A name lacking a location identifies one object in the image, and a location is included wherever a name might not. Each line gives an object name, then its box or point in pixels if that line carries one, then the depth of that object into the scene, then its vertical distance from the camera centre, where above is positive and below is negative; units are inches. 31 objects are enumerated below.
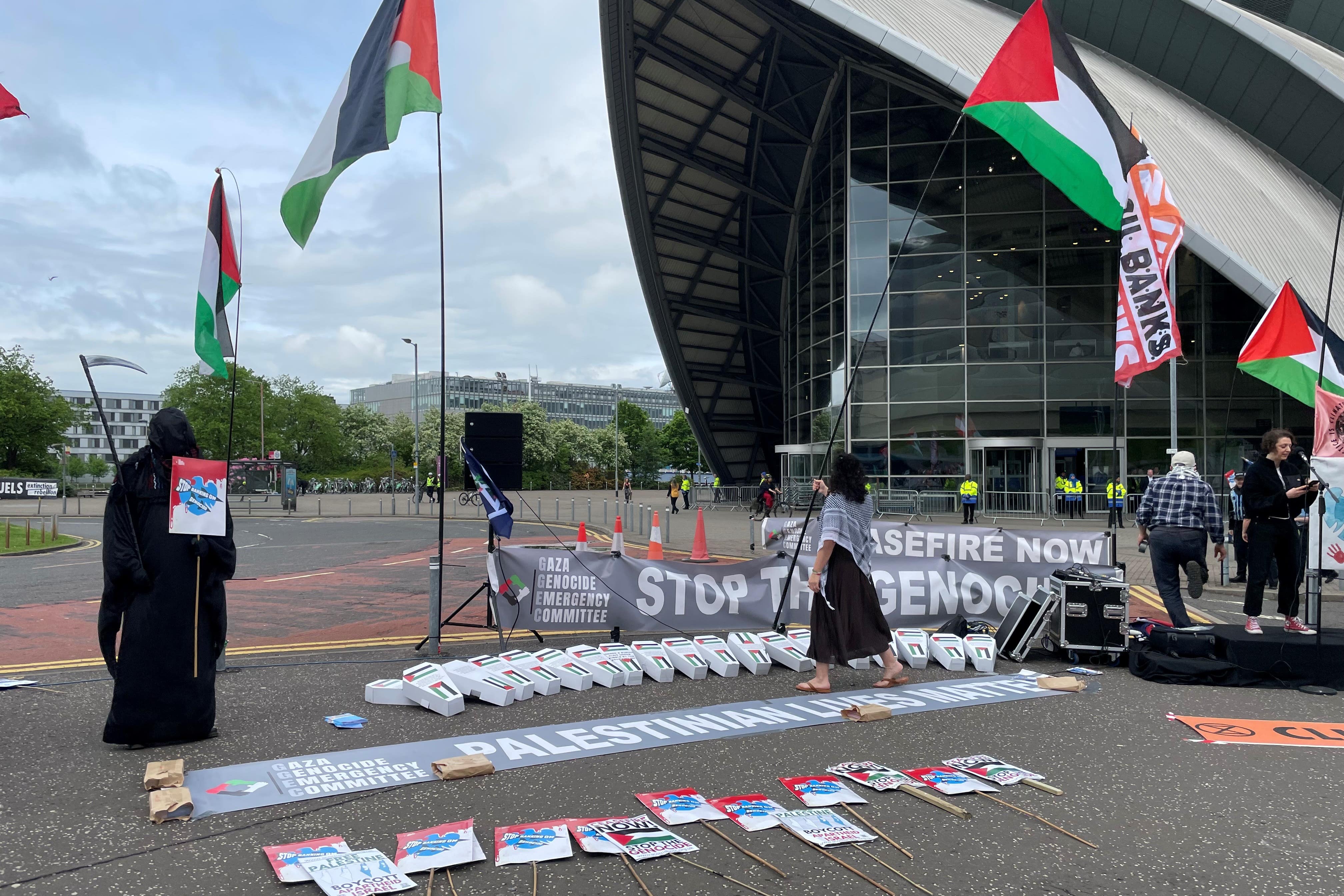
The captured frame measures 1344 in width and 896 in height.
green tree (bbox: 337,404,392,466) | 3895.2 +138.4
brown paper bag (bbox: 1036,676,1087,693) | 266.8 -67.4
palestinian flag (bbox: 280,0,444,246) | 288.2 +126.2
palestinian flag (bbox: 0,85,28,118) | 284.0 +118.3
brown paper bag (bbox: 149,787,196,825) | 159.3 -64.4
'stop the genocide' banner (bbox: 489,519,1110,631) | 333.7 -47.1
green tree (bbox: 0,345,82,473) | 2625.5 +140.8
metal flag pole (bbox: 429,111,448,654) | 300.7 -43.8
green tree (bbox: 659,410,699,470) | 3973.9 +97.8
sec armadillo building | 1031.0 +333.8
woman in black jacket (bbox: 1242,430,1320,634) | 321.7 -17.2
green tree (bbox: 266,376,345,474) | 3447.3 +152.2
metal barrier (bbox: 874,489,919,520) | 1058.7 -44.5
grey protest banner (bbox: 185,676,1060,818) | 177.2 -67.6
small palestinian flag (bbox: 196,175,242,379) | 305.4 +65.1
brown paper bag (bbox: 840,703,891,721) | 229.6 -66.2
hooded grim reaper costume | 200.4 -35.6
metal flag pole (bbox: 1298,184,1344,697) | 295.4 -19.9
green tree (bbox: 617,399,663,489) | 3973.9 +64.8
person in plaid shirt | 310.7 -21.2
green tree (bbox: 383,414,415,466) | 3543.3 +118.9
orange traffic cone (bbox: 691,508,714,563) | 575.2 -56.1
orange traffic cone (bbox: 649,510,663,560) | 517.7 -46.8
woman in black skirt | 264.5 -38.7
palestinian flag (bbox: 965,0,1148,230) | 356.5 +150.7
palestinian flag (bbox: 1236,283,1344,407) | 380.2 +54.9
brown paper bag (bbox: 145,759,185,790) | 171.9 -63.2
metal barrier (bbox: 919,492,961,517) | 1065.5 -43.6
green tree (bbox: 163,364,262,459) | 3100.4 +204.4
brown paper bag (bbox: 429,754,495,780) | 183.3 -65.4
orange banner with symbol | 216.2 -68.2
